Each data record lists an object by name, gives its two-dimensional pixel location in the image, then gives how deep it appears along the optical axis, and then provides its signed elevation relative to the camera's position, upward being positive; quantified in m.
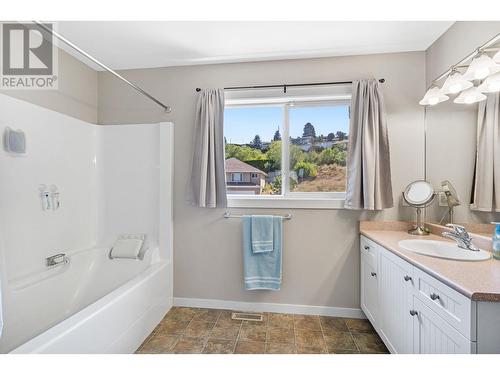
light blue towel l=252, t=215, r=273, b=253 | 2.09 -0.42
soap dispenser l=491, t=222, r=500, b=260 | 1.23 -0.30
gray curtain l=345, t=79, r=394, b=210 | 1.92 +0.29
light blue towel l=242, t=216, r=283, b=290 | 2.10 -0.70
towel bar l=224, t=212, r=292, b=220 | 2.21 -0.28
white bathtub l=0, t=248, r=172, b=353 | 1.18 -0.79
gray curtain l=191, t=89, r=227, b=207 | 2.11 +0.31
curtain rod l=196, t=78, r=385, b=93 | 2.05 +0.93
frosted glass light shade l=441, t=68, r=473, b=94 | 1.50 +0.69
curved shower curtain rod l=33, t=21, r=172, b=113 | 1.10 +0.77
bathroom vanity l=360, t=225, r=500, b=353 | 0.87 -0.54
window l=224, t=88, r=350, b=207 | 2.20 +0.39
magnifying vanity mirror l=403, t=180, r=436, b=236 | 1.83 -0.08
